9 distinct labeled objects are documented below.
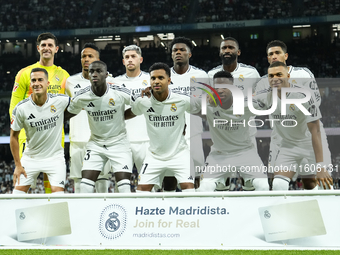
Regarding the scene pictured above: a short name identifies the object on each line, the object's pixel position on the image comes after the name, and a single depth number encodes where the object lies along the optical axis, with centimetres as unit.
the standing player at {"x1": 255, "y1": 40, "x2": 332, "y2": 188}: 630
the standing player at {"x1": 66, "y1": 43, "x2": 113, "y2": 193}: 666
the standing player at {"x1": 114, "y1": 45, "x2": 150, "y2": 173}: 654
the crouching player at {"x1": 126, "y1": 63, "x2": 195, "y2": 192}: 580
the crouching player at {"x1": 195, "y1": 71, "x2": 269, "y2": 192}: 607
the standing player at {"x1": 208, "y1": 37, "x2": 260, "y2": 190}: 656
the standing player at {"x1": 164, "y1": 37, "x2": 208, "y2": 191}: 628
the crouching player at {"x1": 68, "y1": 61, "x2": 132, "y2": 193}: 593
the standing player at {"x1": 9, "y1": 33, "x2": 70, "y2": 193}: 668
